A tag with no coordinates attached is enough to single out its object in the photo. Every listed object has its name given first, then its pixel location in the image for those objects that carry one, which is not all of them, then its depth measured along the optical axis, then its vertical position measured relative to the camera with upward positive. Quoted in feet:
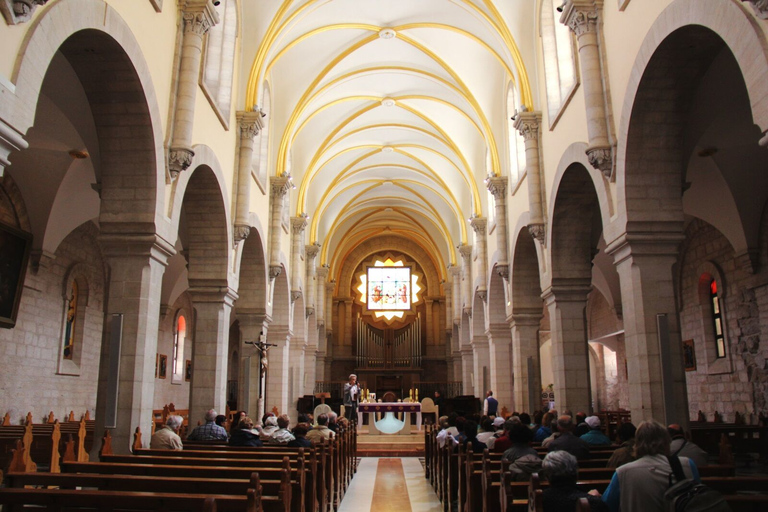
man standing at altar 68.85 -0.51
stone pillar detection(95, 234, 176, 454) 29.32 +2.89
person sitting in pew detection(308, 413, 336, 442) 35.55 -2.11
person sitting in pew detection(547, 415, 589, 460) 23.91 -1.80
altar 67.92 -2.29
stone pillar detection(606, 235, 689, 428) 28.66 +2.69
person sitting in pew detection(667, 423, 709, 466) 20.59 -1.87
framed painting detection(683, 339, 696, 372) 54.34 +3.00
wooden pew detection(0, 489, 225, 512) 15.80 -2.54
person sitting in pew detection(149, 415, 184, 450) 29.01 -2.03
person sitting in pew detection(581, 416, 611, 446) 28.35 -1.96
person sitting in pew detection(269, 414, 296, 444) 33.78 -2.16
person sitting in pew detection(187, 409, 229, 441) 34.65 -2.00
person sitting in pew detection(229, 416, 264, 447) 30.96 -2.06
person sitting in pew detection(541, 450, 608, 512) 14.49 -2.03
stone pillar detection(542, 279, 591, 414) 41.34 +3.03
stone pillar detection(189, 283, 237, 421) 41.91 +2.70
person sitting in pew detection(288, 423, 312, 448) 30.91 -2.07
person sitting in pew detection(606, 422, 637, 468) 19.47 -1.90
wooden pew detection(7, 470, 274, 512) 18.24 -2.48
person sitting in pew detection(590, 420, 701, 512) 14.02 -1.78
